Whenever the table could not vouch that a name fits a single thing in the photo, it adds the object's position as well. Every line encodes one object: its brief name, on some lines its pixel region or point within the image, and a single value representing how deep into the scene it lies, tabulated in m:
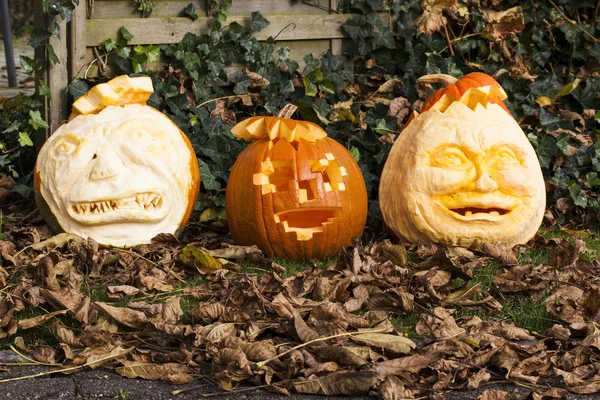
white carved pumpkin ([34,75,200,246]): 4.26
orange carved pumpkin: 4.16
